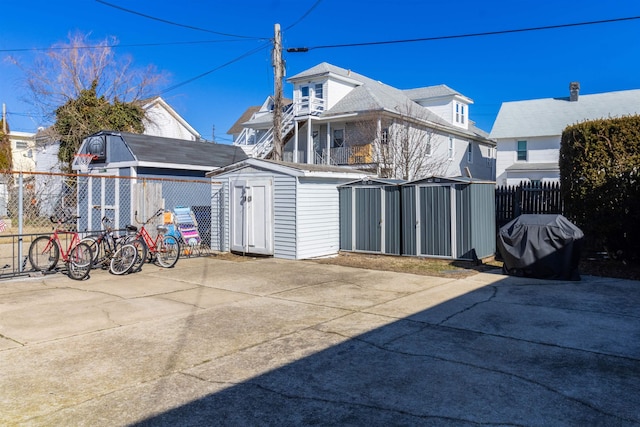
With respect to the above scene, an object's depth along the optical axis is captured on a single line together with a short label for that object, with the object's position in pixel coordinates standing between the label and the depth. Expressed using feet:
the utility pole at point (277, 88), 51.23
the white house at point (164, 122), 98.91
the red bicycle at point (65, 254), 29.68
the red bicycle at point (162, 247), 35.37
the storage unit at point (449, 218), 36.09
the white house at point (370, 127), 72.68
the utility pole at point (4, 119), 113.20
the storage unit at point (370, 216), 39.58
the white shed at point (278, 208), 39.17
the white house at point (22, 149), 123.70
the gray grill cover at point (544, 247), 29.86
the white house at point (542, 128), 87.66
